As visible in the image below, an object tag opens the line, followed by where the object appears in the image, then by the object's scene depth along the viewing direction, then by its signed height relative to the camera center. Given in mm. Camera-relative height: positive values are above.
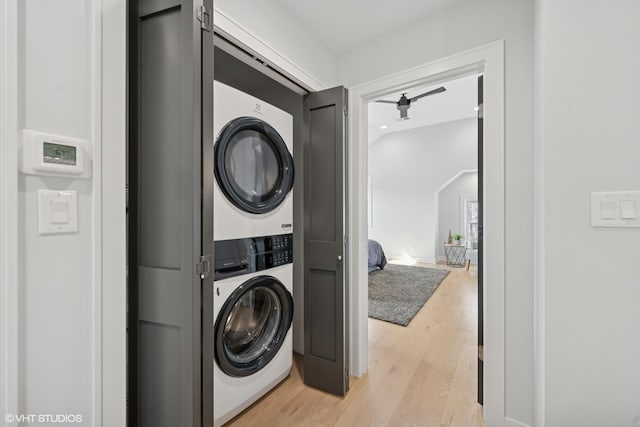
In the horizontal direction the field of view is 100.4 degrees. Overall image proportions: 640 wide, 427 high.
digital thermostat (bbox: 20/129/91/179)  723 +169
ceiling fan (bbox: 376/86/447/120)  3656 +1578
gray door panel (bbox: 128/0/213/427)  832 +4
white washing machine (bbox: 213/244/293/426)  1416 -752
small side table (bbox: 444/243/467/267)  5957 -938
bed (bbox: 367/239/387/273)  5133 -860
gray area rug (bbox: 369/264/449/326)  3191 -1176
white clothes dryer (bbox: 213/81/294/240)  1396 +280
